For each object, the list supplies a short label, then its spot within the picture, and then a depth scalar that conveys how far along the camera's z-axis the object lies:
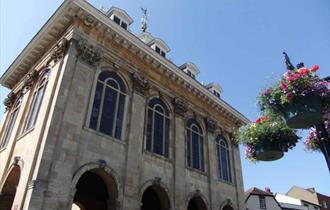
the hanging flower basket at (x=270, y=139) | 5.03
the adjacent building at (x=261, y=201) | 33.00
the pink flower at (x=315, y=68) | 4.84
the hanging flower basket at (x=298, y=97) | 3.99
